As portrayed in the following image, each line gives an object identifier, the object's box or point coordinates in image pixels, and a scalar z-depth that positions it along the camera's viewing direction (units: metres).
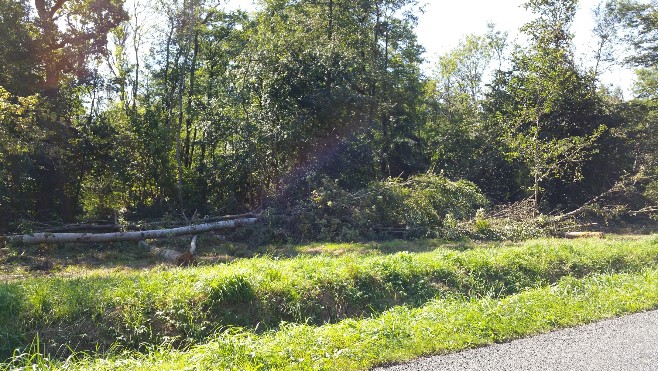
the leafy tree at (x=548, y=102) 19.77
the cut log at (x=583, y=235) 17.06
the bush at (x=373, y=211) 17.06
